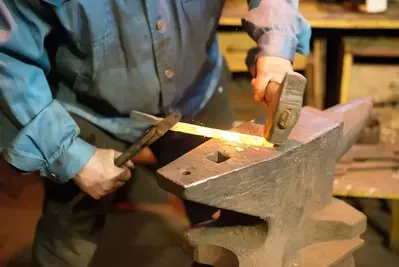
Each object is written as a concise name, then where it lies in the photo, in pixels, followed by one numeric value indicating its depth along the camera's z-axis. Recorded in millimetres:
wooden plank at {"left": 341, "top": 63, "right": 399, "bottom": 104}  1878
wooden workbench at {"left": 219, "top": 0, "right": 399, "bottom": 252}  1803
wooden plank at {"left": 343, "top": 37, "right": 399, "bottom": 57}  1882
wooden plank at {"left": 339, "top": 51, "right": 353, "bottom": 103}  1882
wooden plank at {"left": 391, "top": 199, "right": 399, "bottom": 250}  1729
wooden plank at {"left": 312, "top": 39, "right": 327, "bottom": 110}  1964
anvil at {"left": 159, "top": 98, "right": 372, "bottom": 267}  909
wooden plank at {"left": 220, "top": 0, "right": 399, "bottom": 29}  1814
